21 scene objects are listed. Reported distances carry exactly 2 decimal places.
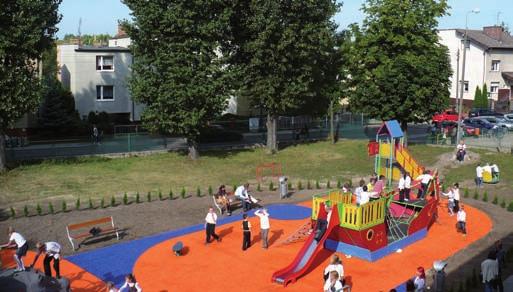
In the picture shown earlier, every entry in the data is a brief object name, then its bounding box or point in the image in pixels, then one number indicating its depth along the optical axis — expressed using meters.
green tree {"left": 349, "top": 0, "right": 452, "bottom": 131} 41.09
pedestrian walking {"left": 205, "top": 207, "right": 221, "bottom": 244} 21.83
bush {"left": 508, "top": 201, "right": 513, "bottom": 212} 28.00
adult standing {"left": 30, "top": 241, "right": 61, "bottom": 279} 17.61
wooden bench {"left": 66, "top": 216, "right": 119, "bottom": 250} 21.94
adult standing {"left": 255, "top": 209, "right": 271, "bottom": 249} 21.22
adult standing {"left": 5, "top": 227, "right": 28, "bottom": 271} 17.93
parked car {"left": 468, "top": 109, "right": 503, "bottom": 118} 64.19
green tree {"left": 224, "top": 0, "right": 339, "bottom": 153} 38.62
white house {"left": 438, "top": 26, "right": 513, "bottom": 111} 72.81
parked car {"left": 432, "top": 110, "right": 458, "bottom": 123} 62.88
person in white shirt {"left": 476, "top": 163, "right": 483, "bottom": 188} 32.97
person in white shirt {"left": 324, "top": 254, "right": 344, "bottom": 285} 16.61
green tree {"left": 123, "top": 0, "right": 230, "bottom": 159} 36.72
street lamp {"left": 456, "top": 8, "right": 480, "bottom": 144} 39.41
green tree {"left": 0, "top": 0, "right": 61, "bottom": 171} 31.80
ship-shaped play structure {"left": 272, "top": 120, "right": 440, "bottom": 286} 19.33
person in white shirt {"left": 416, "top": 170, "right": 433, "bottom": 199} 27.07
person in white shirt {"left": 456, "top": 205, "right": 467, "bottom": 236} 23.34
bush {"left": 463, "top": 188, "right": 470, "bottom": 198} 31.09
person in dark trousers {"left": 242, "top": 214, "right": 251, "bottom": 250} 21.20
